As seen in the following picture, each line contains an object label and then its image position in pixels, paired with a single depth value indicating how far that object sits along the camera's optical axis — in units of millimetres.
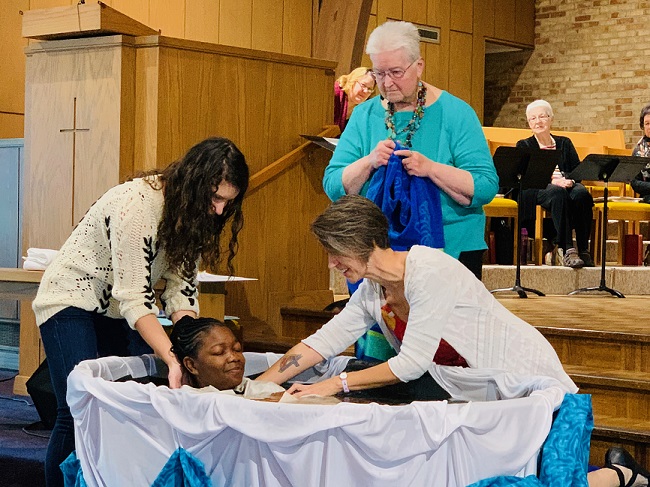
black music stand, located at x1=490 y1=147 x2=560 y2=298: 6230
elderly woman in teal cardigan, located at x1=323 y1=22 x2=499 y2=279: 3303
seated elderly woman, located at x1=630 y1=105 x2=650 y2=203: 7711
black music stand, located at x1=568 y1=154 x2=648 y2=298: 6430
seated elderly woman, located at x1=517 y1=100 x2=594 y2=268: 7473
